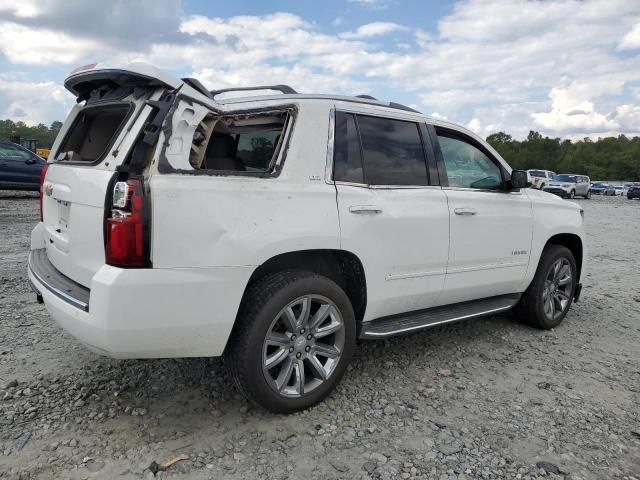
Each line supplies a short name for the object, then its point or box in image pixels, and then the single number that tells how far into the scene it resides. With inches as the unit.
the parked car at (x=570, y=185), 1371.8
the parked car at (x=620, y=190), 2012.8
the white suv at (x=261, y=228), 98.2
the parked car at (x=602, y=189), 2074.3
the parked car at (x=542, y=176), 1362.1
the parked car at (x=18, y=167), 519.5
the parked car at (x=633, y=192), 1644.9
